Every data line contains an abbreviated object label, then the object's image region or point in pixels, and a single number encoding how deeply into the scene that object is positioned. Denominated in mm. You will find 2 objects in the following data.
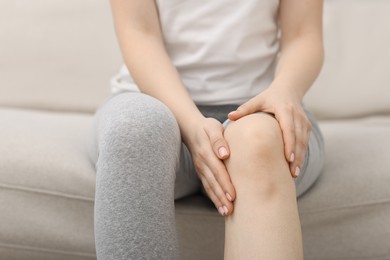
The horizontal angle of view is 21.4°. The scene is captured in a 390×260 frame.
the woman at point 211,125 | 1577
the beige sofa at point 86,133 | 1949
